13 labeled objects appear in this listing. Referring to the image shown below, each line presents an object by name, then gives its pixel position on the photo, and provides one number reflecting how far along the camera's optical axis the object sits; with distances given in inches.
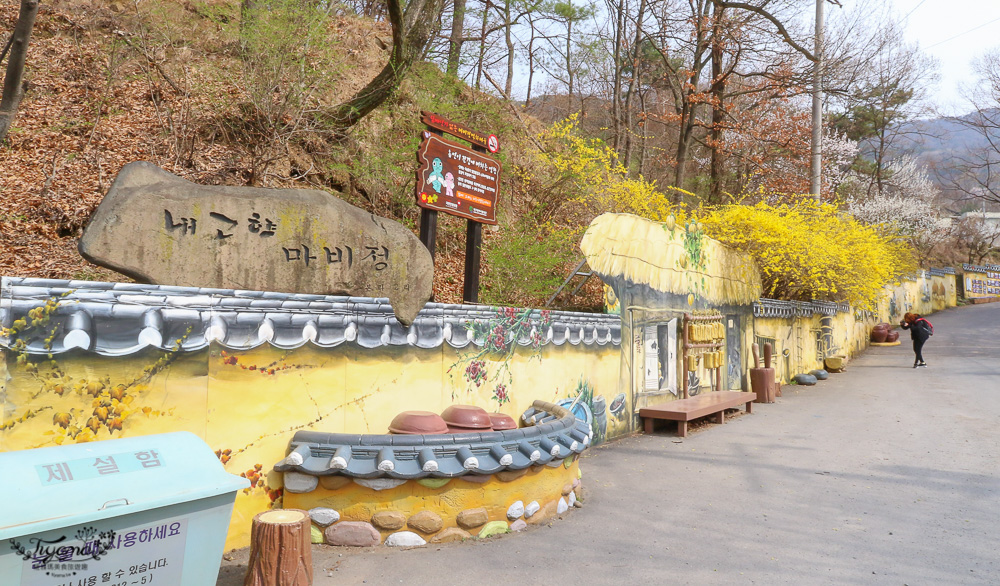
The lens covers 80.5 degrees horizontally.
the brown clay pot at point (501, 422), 216.2
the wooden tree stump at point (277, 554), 138.2
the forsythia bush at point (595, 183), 495.8
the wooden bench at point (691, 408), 361.1
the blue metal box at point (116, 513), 95.2
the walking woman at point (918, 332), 703.7
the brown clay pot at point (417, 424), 191.8
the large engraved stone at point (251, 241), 162.1
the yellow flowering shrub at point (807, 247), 568.7
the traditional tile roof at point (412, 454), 171.3
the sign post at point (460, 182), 246.7
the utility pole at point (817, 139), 663.8
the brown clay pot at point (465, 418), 204.5
